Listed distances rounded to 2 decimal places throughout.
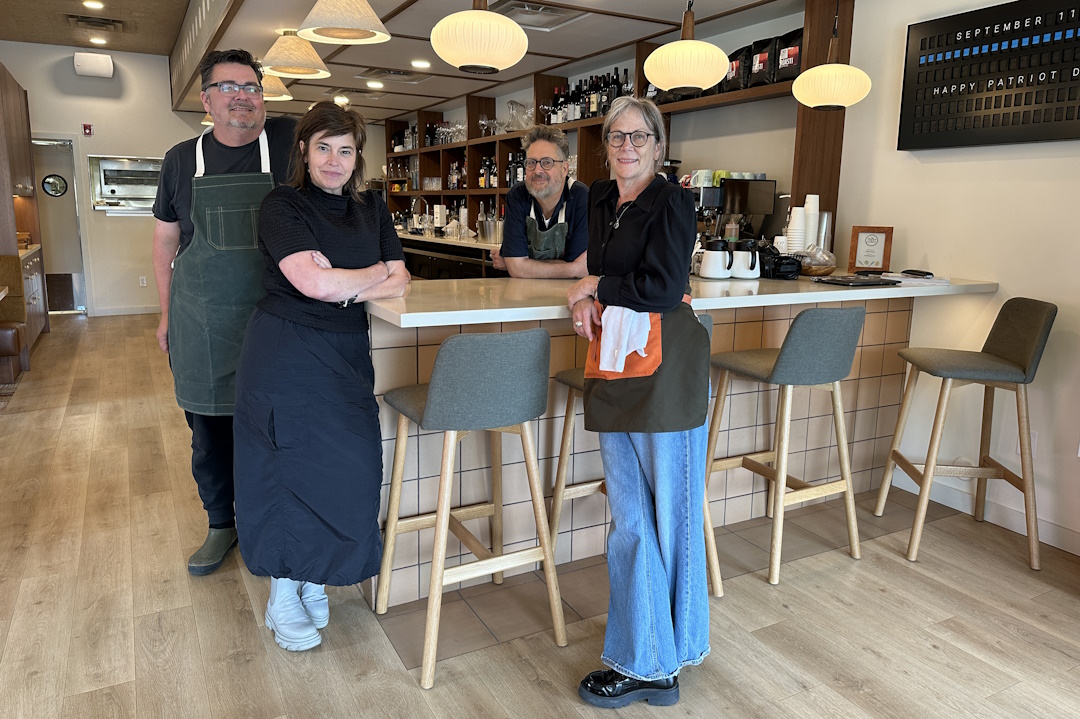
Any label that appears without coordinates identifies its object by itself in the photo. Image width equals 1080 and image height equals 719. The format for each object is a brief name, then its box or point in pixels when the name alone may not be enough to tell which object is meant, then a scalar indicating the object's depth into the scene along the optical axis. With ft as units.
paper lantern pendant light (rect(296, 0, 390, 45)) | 9.67
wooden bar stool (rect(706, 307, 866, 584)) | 8.29
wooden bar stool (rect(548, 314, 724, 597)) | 8.07
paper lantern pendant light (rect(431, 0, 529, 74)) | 8.70
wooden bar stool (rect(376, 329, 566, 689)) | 6.34
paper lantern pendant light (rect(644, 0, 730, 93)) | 9.36
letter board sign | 8.98
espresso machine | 13.00
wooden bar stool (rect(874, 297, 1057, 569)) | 8.96
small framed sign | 11.21
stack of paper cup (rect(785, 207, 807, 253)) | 11.28
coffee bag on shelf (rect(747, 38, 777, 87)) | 12.17
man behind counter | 9.66
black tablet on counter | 9.62
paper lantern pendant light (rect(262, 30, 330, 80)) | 12.60
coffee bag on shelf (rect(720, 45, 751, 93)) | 12.69
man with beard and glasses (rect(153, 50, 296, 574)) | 7.52
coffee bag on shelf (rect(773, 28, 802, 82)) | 11.72
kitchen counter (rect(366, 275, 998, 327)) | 6.72
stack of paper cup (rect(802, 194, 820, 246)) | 11.35
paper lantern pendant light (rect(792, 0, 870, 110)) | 9.55
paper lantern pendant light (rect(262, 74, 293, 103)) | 16.06
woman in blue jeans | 5.84
